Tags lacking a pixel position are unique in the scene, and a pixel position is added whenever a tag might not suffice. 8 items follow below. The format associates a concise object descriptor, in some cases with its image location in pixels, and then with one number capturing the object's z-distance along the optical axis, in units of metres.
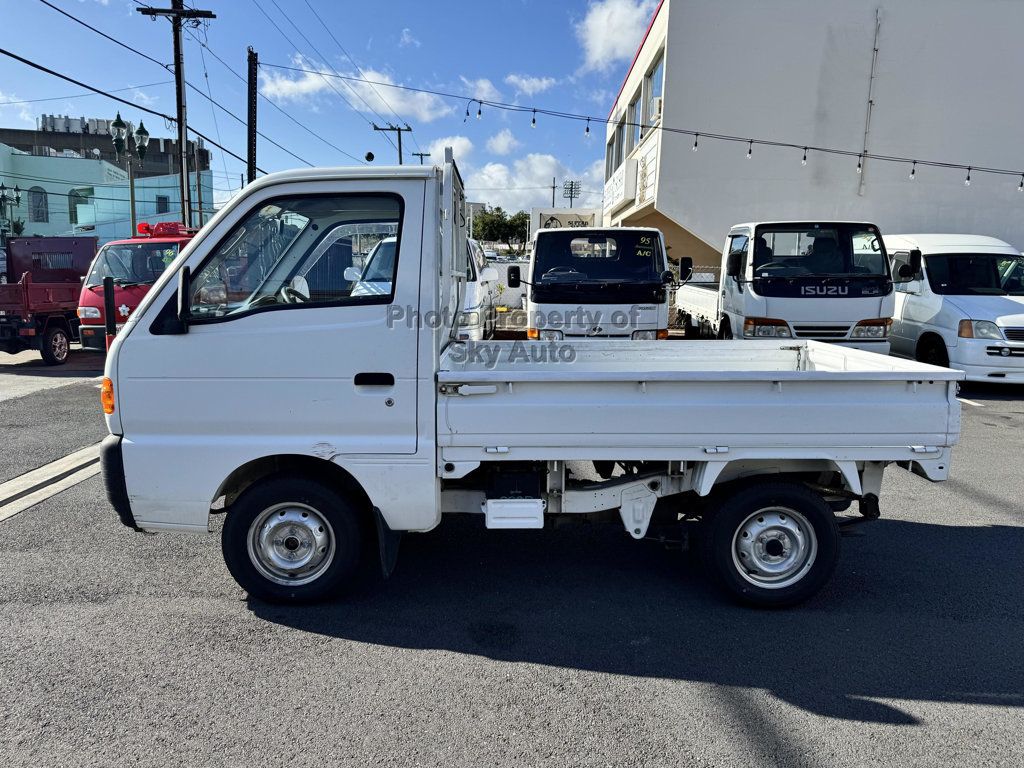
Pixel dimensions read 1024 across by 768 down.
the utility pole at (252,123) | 20.22
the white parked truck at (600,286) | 8.66
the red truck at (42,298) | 12.63
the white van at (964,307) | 9.55
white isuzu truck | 9.29
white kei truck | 3.58
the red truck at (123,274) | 12.01
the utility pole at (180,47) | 19.11
